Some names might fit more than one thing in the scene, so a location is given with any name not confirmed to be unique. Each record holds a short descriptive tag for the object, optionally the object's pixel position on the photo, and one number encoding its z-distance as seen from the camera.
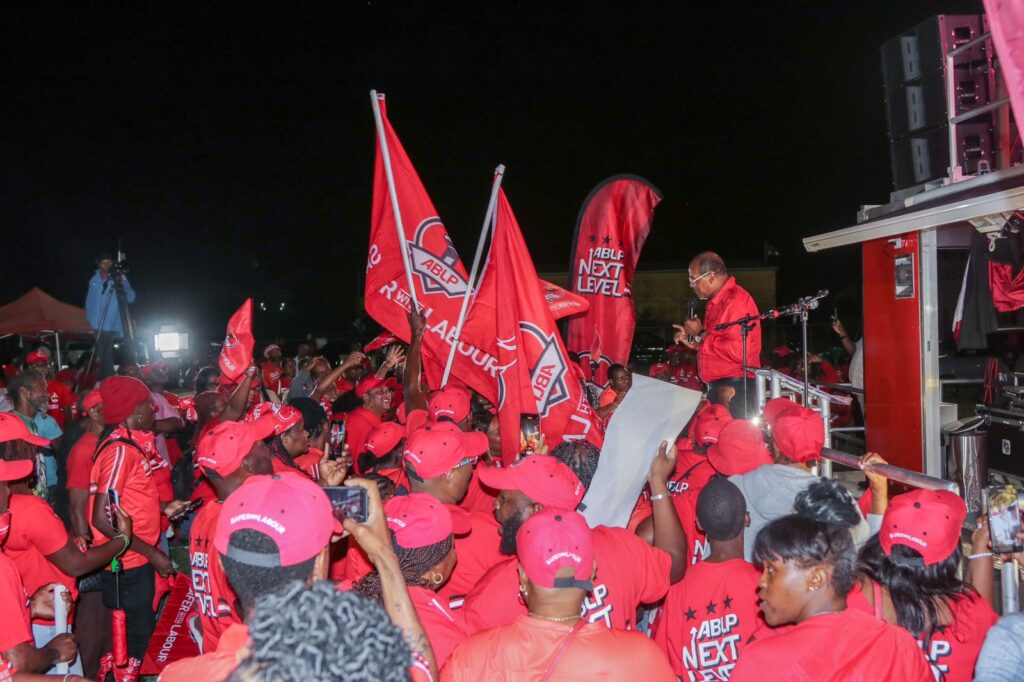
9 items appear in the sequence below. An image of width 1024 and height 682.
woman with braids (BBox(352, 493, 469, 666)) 2.76
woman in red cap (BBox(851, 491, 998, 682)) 2.92
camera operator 11.38
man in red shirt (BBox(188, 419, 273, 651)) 3.55
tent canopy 15.31
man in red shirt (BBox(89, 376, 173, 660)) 4.83
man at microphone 6.43
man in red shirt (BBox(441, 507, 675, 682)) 2.41
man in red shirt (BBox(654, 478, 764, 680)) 3.20
